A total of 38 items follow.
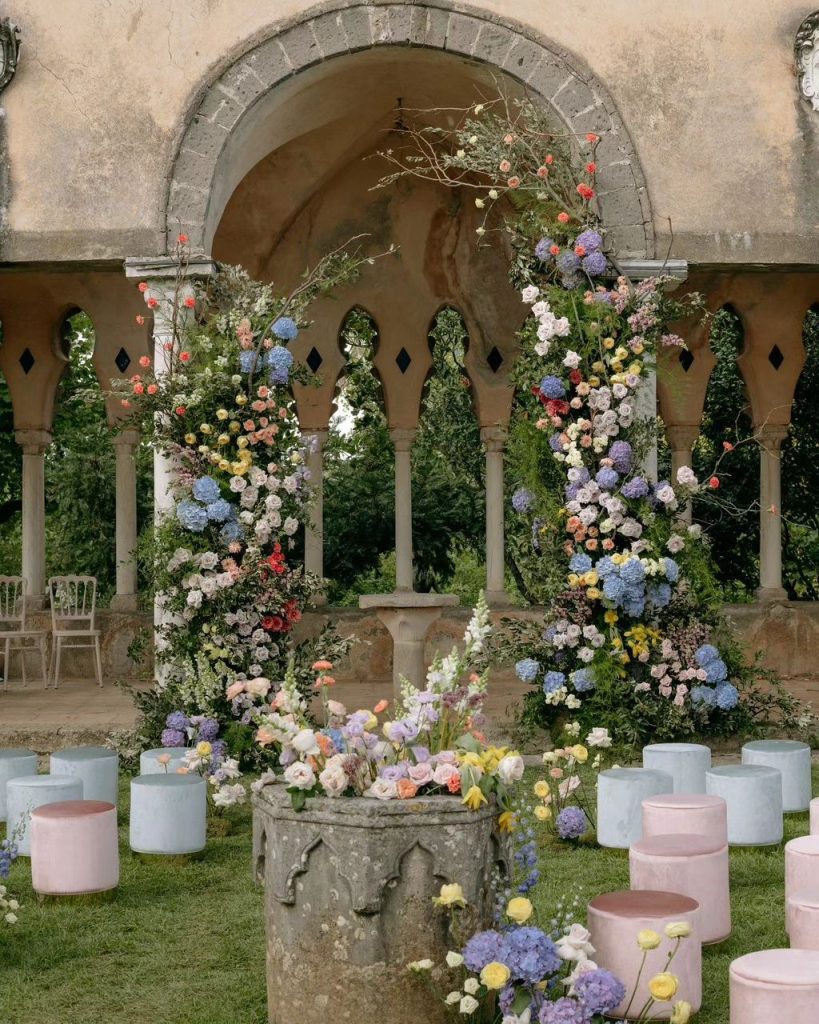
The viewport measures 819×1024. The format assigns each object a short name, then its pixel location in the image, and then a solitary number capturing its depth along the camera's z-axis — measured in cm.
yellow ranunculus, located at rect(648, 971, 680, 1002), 306
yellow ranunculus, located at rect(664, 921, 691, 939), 325
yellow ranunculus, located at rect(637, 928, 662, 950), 311
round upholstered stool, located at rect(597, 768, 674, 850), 530
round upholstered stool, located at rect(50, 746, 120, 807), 596
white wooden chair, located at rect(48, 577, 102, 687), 1020
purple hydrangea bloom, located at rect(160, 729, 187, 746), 708
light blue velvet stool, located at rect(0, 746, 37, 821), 602
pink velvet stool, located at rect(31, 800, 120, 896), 485
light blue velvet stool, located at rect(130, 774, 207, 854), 542
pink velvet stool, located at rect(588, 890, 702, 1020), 359
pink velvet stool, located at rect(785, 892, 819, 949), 377
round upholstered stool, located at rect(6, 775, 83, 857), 544
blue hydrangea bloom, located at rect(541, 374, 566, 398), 748
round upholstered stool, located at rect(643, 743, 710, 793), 575
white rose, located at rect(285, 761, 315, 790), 352
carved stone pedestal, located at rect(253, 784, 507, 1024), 348
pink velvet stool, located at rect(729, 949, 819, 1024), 312
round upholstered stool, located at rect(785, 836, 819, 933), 423
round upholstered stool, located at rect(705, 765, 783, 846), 537
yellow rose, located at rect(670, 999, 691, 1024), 324
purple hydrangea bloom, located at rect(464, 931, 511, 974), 329
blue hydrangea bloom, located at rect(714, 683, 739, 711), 742
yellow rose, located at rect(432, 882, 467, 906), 334
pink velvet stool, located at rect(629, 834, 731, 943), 421
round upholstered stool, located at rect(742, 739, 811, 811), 585
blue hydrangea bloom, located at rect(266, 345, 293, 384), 745
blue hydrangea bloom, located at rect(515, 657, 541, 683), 755
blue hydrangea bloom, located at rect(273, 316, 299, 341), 748
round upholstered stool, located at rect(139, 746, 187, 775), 604
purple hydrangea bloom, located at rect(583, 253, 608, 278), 752
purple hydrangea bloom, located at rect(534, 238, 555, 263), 757
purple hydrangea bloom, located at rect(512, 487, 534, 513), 774
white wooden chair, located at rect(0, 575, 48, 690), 1005
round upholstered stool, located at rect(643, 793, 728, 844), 470
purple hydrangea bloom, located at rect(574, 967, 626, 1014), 327
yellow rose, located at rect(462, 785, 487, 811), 348
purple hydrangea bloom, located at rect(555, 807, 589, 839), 540
